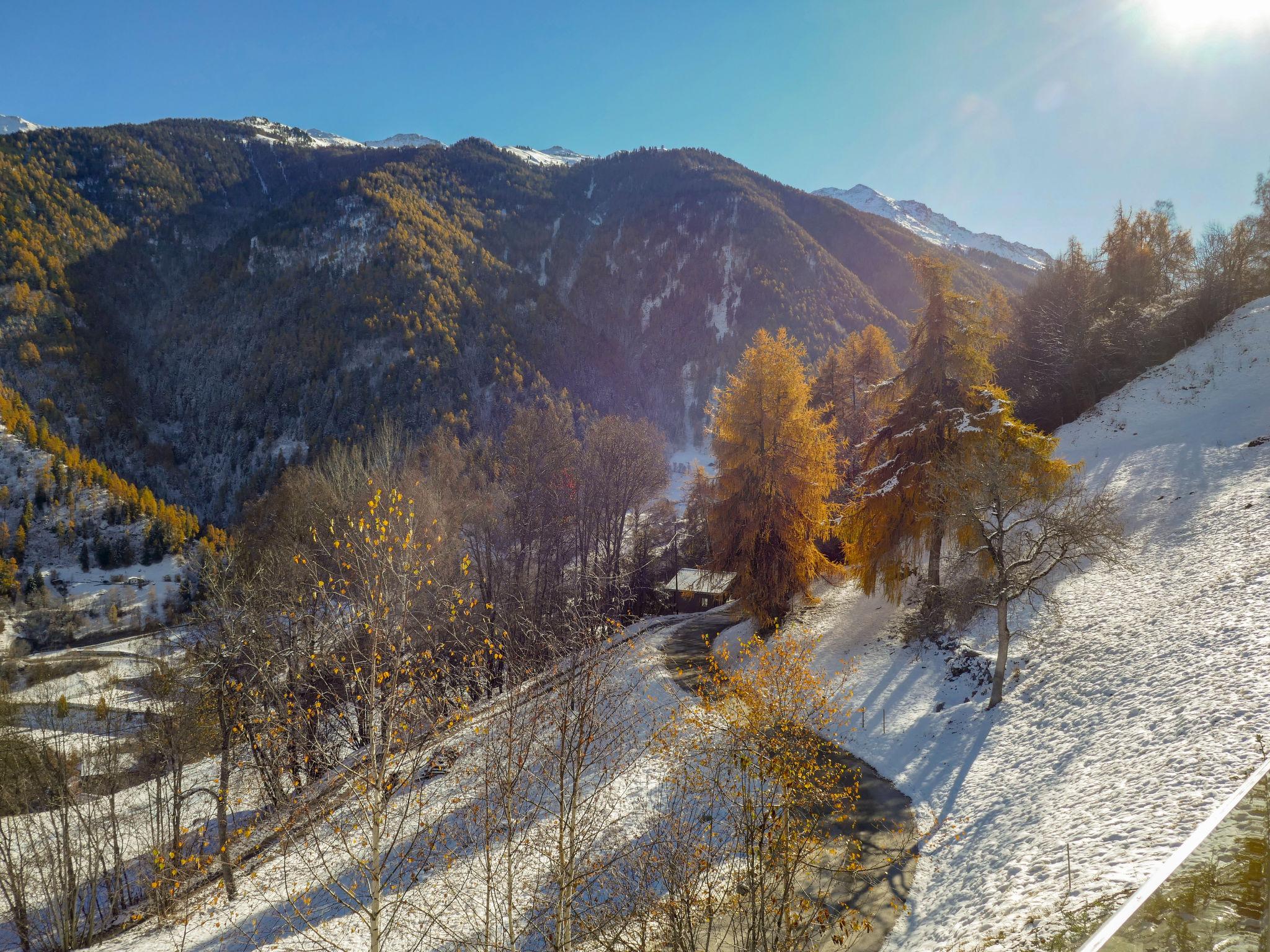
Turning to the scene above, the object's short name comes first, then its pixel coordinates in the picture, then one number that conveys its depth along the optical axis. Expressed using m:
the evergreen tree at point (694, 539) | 40.71
